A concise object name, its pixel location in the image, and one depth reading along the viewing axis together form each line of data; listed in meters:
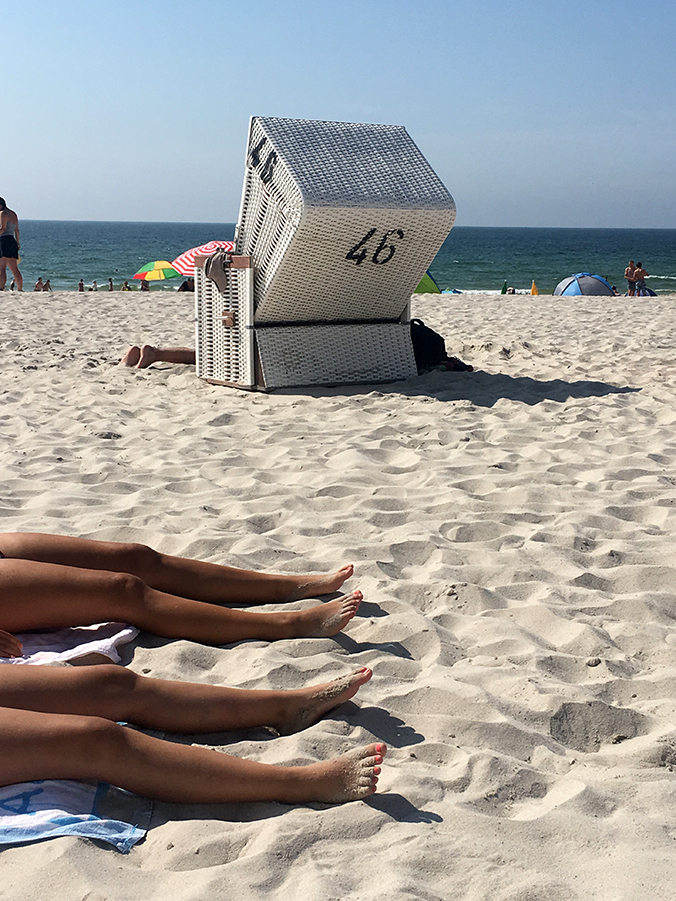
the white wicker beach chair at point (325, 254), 5.46
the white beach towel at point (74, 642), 2.24
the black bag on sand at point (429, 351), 6.62
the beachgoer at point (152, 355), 6.84
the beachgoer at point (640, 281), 18.31
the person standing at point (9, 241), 12.04
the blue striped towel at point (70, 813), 1.64
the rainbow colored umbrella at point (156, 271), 18.95
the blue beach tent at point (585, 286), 16.33
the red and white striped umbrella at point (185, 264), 12.64
